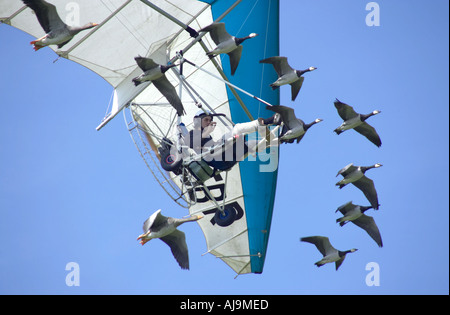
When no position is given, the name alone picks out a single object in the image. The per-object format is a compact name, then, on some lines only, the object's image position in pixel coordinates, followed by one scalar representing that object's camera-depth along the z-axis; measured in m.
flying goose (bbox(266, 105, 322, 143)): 20.88
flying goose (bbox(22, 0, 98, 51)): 19.75
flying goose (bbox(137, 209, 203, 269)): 20.27
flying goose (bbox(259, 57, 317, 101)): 21.19
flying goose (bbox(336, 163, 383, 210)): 22.25
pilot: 21.64
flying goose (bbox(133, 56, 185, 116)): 20.19
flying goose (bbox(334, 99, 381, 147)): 21.33
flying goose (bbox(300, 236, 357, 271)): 22.94
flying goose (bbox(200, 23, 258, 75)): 20.11
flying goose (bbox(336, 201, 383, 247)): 22.78
